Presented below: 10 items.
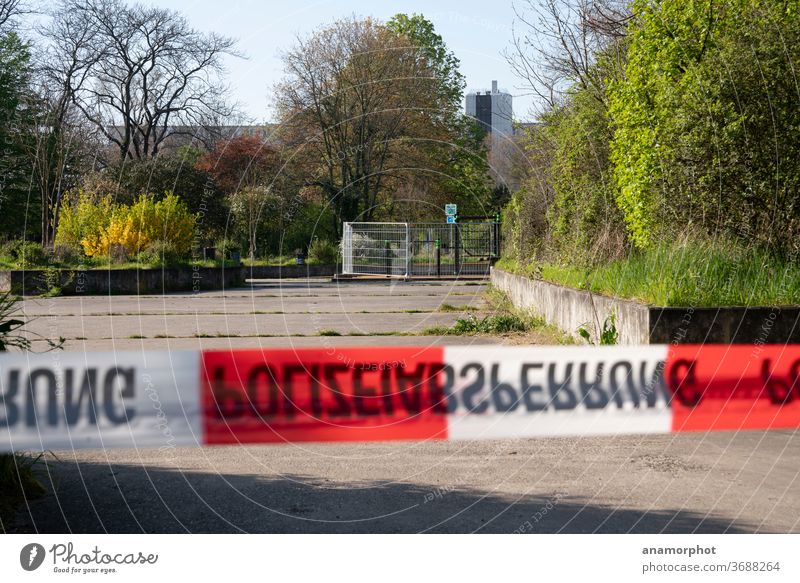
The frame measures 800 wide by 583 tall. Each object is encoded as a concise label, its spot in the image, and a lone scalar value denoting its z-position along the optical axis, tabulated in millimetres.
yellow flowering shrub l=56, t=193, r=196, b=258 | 28875
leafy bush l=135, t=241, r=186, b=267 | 27641
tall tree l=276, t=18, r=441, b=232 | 30016
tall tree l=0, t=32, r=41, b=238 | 31062
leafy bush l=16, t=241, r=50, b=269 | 25703
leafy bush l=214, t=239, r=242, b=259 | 36494
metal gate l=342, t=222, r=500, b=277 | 36281
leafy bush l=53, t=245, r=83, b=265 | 26777
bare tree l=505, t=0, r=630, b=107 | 17853
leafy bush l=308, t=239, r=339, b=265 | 40406
